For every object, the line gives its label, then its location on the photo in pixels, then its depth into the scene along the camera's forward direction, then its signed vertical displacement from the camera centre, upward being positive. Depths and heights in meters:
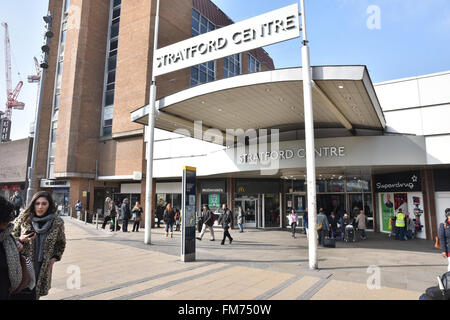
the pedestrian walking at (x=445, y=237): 5.82 -0.63
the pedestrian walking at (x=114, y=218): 16.52 -0.83
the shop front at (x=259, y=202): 21.03 +0.16
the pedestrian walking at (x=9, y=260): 2.28 -0.46
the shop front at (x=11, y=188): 37.72 +1.91
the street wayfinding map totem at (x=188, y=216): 8.60 -0.37
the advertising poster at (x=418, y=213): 15.30 -0.43
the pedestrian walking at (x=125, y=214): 16.16 -0.59
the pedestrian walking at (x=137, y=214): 16.97 -0.61
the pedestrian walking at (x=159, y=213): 19.36 -0.62
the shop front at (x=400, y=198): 15.39 +0.42
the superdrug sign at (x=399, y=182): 15.48 +1.28
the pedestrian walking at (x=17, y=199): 15.01 +0.19
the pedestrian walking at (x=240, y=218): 18.33 -0.87
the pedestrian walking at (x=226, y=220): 12.21 -0.69
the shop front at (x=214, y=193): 21.91 +0.83
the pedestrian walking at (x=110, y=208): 16.90 -0.28
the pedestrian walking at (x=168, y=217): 14.85 -0.68
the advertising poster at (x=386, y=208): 17.19 -0.21
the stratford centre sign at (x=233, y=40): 9.08 +5.68
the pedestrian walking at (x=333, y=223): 14.49 -0.91
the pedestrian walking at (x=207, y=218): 12.59 -0.61
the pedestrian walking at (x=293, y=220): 15.45 -0.85
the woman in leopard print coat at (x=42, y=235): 3.24 -0.36
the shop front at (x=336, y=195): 18.66 +0.65
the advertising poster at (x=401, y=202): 16.28 +0.17
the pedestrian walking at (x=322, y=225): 12.16 -0.85
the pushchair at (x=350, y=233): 13.72 -1.32
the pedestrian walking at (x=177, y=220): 17.66 -1.05
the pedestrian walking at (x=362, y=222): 14.27 -0.83
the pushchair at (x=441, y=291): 2.60 -0.78
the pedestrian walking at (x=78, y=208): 25.27 -0.42
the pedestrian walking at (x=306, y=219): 15.12 -0.76
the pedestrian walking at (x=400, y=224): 14.50 -0.94
